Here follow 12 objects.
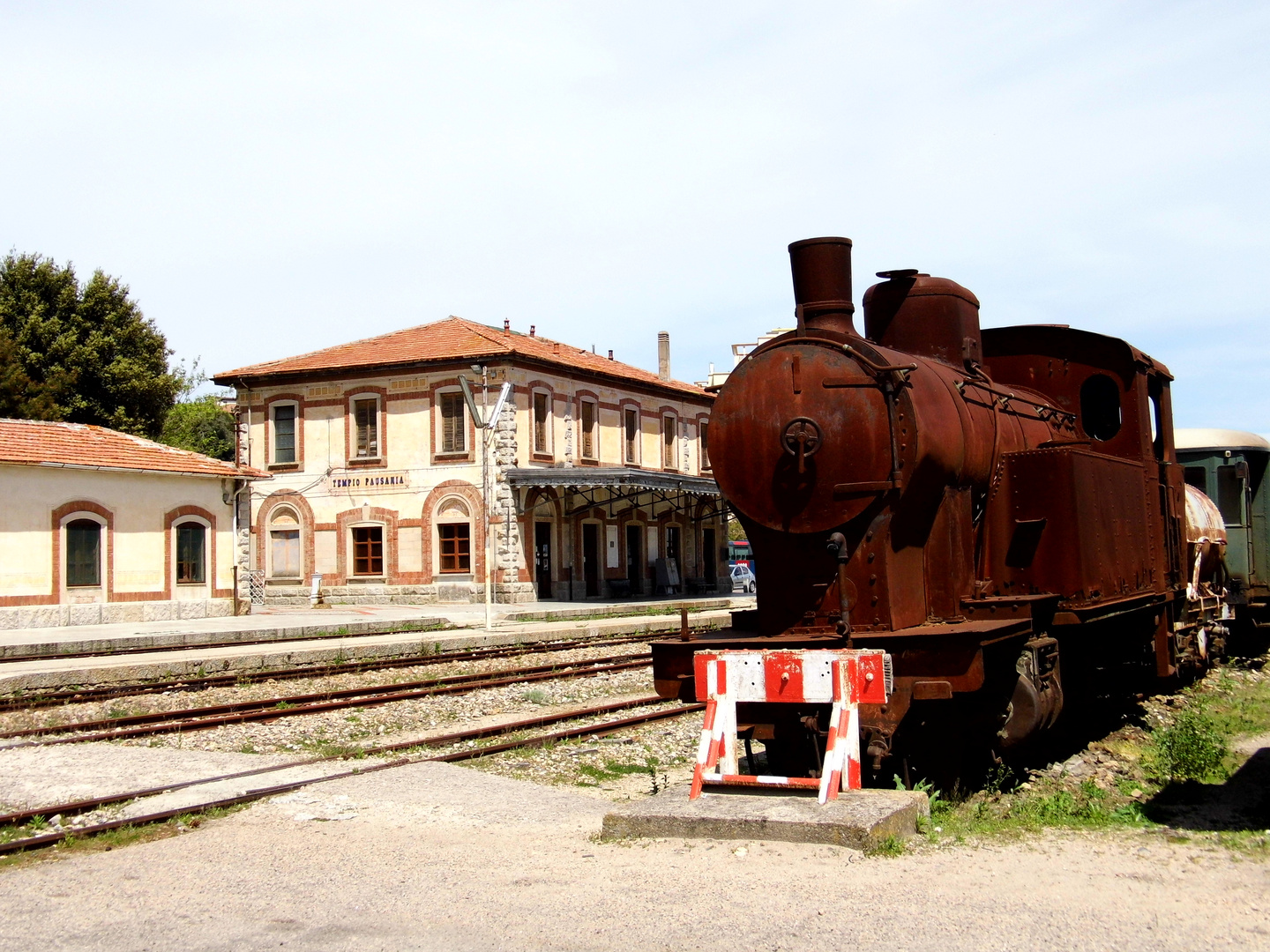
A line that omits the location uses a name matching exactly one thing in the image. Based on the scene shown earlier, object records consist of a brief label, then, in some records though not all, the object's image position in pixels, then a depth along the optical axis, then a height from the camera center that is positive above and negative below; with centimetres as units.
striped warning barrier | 648 -75
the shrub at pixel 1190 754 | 856 -149
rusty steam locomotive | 720 +22
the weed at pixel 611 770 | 938 -163
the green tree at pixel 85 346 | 4069 +796
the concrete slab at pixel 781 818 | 580 -129
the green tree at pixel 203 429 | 6009 +751
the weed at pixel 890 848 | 573 -139
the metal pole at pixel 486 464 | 2403 +235
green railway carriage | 1578 +61
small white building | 2525 +113
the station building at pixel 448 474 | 3366 +264
